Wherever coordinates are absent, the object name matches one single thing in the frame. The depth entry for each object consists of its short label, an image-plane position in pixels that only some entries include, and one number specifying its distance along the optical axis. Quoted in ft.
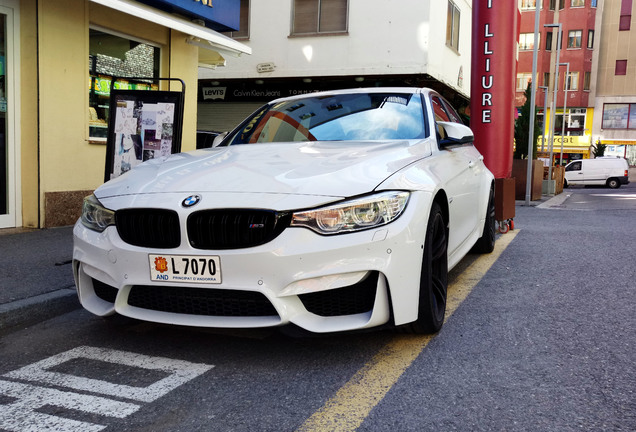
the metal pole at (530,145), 51.83
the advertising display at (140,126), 19.70
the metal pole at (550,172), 75.92
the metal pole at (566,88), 146.23
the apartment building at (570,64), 155.74
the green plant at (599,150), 147.64
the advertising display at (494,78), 33.30
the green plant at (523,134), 74.95
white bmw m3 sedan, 9.57
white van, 114.21
